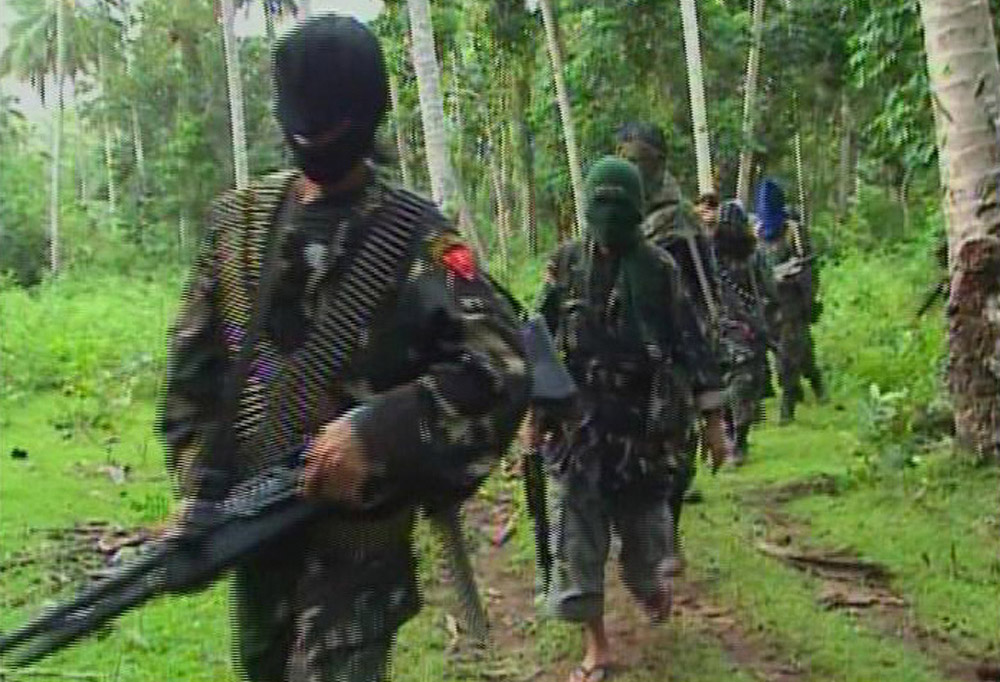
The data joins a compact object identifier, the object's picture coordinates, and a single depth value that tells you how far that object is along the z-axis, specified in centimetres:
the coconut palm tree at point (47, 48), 4275
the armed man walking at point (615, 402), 509
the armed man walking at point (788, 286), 1054
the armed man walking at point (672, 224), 563
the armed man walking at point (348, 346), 264
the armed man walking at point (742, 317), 841
